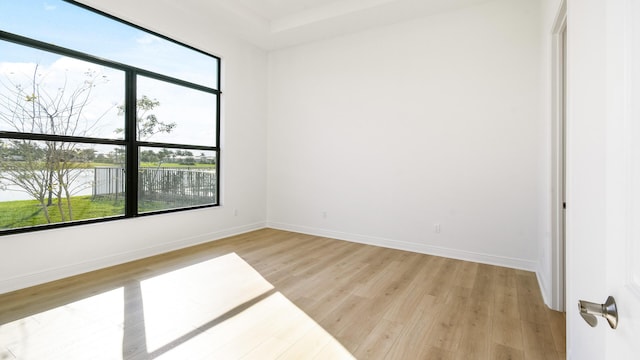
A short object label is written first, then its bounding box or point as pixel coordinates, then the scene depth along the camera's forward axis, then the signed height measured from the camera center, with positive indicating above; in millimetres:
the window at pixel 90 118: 2795 +685
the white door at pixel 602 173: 539 +19
